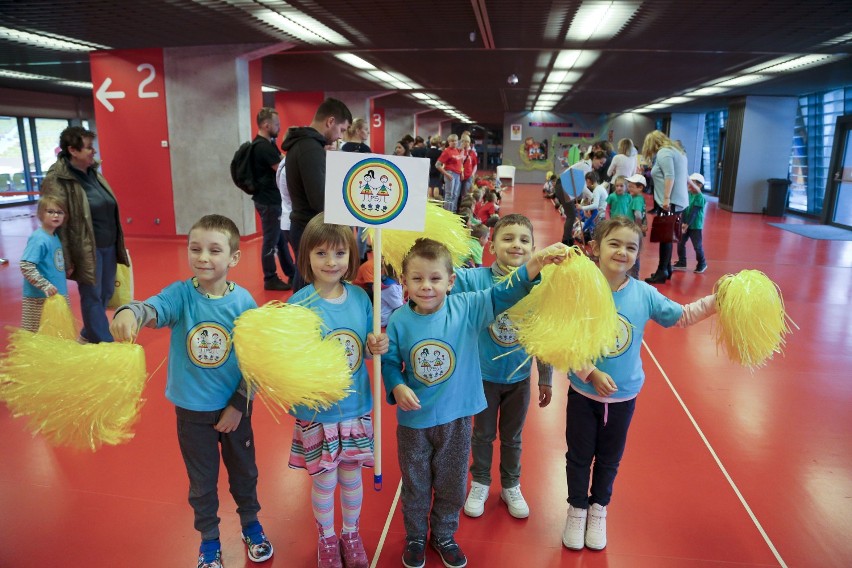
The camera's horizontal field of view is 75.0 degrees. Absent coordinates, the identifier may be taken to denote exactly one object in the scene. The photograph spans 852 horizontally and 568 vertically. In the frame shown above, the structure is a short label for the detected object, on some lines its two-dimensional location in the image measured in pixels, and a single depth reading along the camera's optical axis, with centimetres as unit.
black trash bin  1259
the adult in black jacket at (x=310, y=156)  307
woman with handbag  582
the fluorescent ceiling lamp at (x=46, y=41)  705
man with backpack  517
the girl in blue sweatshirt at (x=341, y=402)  179
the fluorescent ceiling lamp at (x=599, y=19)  562
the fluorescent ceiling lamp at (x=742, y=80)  1023
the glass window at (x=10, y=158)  1387
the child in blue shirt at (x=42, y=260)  305
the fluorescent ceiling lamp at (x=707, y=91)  1234
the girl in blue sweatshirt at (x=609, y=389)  193
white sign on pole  180
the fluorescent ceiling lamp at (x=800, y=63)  798
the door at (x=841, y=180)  1073
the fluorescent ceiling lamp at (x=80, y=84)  1286
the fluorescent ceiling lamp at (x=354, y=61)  889
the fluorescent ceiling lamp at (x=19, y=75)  1088
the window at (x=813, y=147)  1193
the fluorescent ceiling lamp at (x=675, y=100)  1494
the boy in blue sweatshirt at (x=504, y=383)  211
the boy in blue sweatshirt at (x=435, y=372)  177
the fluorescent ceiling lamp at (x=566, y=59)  851
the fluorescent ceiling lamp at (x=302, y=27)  616
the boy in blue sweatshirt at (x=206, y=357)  174
